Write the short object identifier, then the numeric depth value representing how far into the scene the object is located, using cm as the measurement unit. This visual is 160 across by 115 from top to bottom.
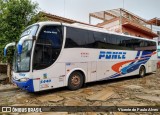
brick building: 1386
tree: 800
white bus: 506
